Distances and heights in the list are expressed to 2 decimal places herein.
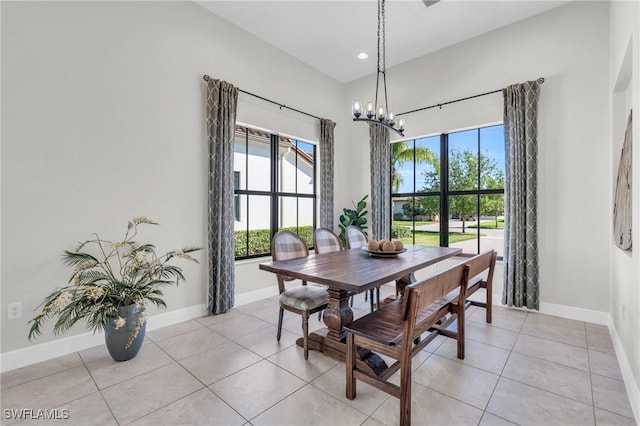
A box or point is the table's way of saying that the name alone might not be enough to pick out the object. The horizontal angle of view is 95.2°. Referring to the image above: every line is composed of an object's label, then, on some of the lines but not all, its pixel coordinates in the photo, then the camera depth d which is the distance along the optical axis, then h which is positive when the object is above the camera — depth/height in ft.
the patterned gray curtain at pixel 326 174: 15.72 +2.04
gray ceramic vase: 7.57 -3.22
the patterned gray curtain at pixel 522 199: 11.04 +0.46
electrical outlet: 7.40 -2.51
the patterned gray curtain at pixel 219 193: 11.00 +0.70
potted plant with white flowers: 7.31 -2.15
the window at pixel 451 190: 12.89 +1.04
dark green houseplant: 15.89 -0.37
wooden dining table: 6.54 -1.51
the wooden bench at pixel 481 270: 7.97 -1.81
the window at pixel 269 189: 13.01 +1.12
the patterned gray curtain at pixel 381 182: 15.34 +1.55
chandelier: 9.12 +3.10
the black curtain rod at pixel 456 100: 11.13 +5.02
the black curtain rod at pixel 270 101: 10.88 +5.06
